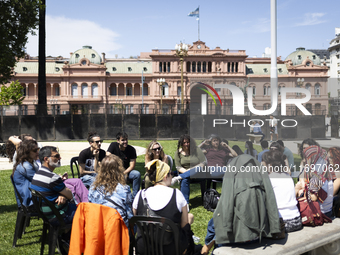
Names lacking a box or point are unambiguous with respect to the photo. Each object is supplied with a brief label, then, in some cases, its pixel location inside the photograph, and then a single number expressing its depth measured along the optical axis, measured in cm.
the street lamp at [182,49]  2535
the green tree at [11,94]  4419
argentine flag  4522
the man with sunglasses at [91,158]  619
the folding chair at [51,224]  393
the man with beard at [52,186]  399
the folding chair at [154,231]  308
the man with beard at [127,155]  656
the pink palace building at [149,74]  5794
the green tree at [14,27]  1346
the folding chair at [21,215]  460
